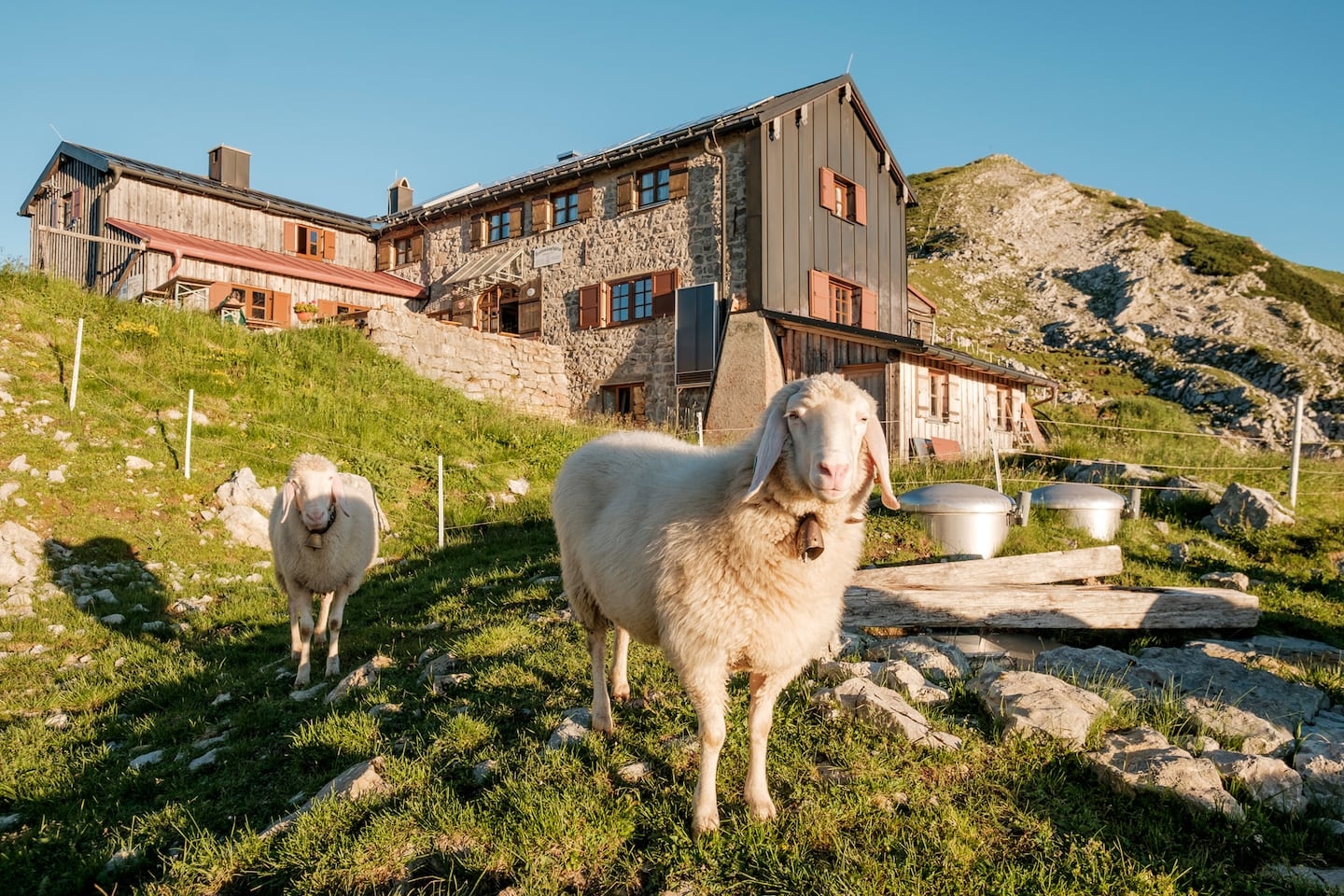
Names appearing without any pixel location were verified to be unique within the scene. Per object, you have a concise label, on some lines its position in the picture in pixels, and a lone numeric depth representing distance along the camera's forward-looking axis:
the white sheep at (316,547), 7.20
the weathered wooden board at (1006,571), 7.86
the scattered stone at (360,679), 6.02
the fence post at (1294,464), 13.40
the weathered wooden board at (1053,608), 7.55
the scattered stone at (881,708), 4.33
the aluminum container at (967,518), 10.24
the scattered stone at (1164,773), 3.77
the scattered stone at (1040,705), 4.38
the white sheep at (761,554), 3.63
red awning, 24.53
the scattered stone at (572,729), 4.46
